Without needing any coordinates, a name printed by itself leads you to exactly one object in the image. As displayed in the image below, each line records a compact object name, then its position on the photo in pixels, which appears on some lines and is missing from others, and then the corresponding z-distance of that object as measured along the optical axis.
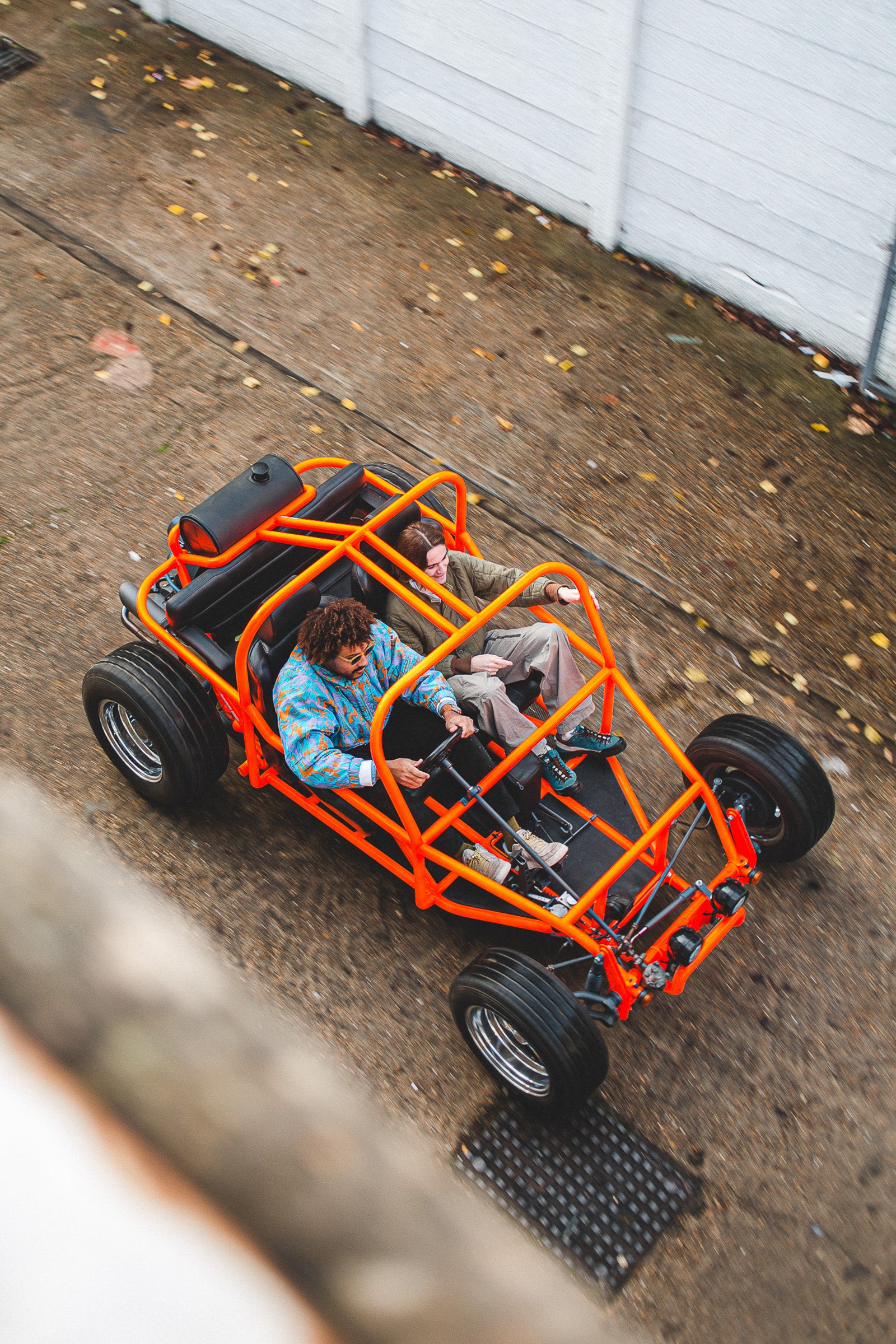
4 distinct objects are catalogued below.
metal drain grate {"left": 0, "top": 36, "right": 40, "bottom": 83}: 9.00
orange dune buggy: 4.51
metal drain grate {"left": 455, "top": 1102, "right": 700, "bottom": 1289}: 4.32
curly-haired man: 4.46
